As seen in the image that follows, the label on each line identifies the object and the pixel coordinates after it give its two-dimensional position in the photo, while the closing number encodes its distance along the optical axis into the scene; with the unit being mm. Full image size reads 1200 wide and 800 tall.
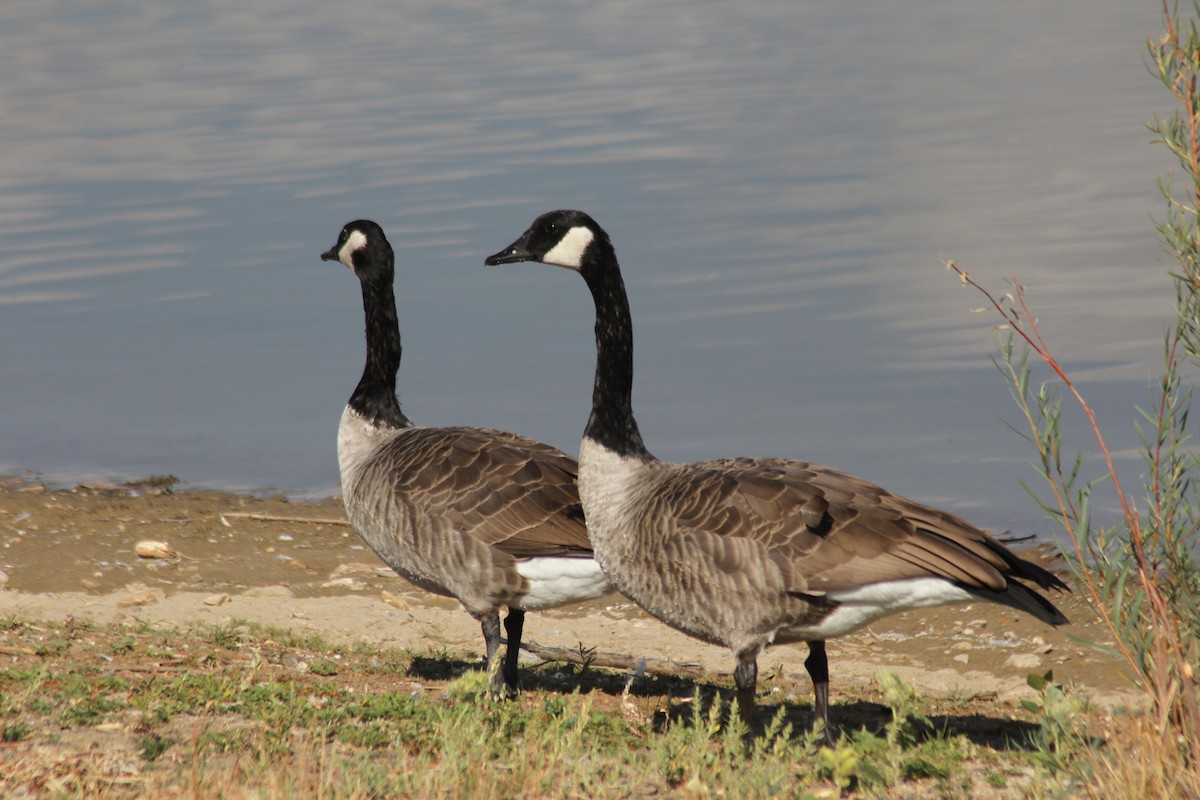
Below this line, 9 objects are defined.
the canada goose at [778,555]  11219
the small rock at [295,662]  14637
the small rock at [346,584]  19062
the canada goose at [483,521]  14172
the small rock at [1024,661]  15523
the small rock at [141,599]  17703
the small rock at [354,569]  19656
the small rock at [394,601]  18422
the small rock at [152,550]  19781
